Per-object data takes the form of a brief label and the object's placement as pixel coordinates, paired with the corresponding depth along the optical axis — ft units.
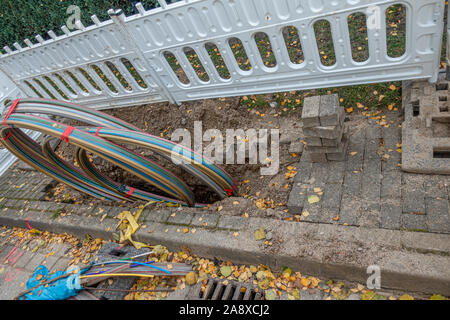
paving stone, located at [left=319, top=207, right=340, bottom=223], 9.97
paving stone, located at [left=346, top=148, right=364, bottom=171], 11.02
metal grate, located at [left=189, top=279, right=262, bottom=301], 9.56
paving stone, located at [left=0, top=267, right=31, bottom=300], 12.80
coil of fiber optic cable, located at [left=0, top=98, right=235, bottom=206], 11.48
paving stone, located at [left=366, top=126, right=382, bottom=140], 11.68
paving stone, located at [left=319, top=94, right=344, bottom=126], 10.00
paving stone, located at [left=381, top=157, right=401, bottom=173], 10.48
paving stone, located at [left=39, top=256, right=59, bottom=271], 13.35
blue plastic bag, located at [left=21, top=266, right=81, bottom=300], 10.77
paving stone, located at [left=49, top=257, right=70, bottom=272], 13.01
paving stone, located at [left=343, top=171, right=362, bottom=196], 10.38
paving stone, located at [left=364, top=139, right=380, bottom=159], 11.13
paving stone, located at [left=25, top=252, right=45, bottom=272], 13.67
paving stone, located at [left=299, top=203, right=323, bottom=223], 10.14
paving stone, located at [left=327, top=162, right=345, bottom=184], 10.91
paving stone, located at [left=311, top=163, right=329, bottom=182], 11.10
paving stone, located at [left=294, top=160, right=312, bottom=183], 11.47
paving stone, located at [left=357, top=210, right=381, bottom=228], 9.33
